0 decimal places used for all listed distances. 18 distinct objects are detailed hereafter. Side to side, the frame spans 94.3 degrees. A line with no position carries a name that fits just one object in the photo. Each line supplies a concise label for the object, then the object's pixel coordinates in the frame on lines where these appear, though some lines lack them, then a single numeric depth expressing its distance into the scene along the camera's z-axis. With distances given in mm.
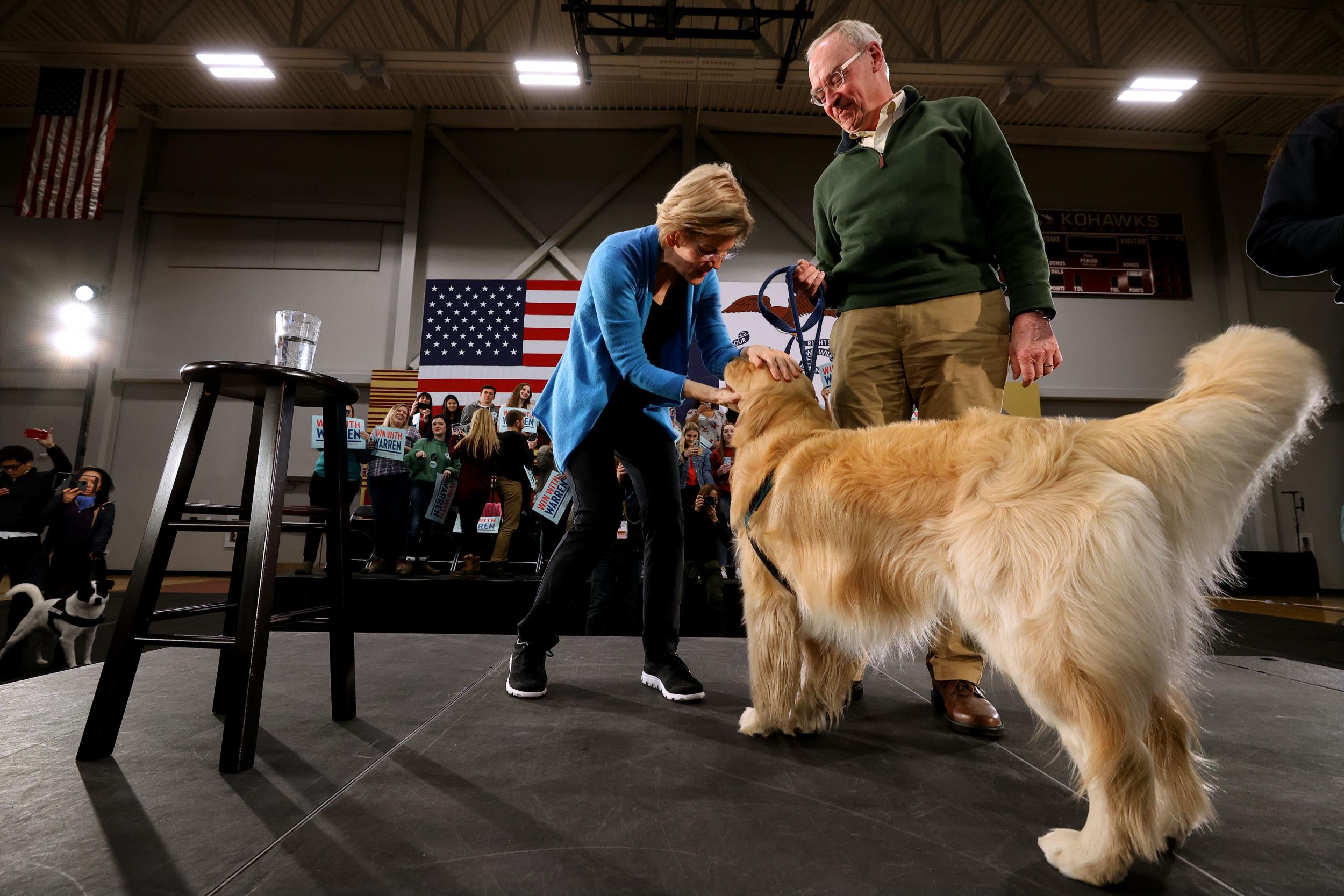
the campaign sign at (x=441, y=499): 6148
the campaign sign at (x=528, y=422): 6887
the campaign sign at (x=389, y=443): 5895
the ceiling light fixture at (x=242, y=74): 8461
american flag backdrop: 9047
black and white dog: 3719
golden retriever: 1066
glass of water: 1860
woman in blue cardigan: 2004
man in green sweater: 1932
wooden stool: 1408
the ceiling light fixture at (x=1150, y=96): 8602
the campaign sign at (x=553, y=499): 5031
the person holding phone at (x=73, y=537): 4648
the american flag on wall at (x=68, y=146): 7969
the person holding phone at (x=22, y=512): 4508
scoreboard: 9891
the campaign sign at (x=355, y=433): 5621
